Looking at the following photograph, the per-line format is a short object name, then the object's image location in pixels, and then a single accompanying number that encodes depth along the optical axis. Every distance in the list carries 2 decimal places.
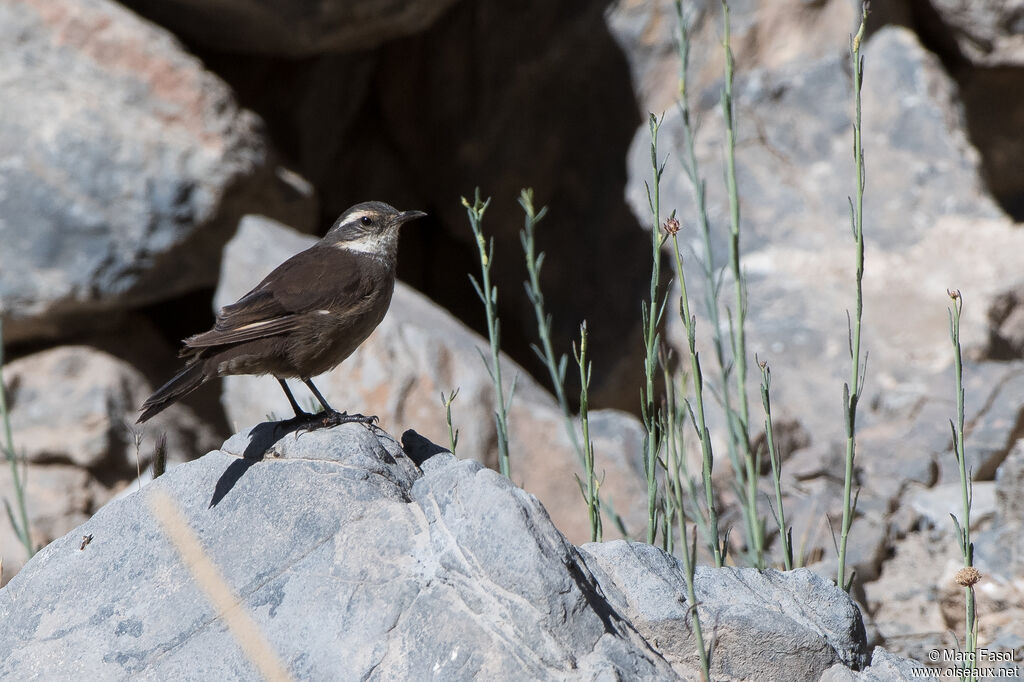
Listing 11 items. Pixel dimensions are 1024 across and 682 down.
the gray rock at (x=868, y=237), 10.26
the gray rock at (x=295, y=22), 11.20
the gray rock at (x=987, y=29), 11.87
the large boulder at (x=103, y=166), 10.55
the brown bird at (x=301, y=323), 6.20
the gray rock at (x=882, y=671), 4.58
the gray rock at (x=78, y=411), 10.64
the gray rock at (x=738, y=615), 4.61
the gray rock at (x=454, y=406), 10.12
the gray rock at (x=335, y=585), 4.34
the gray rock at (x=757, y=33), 11.78
